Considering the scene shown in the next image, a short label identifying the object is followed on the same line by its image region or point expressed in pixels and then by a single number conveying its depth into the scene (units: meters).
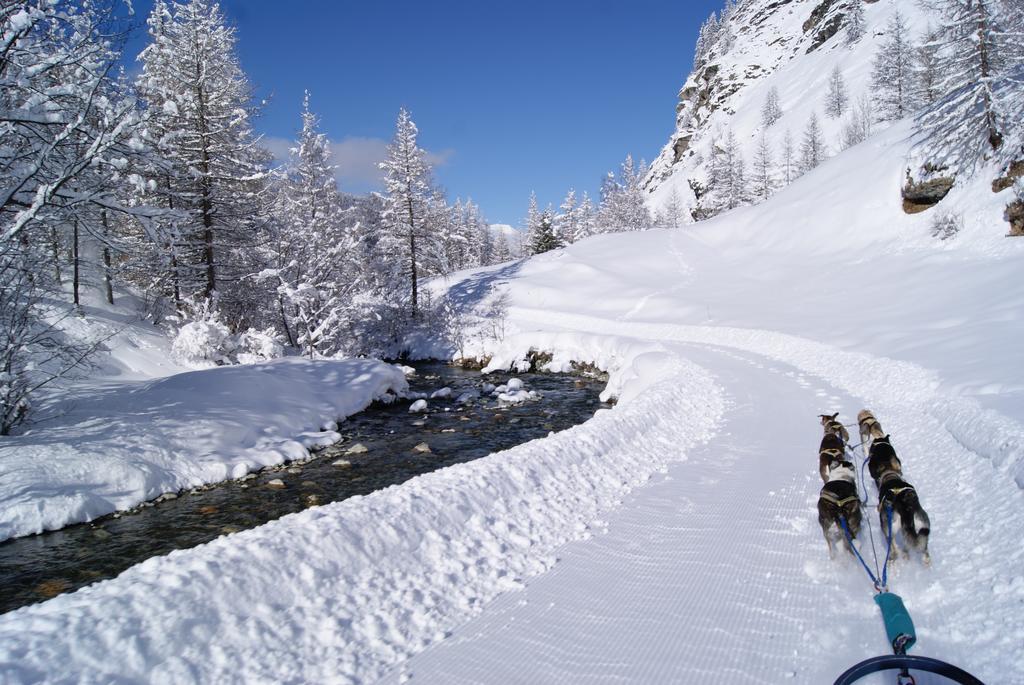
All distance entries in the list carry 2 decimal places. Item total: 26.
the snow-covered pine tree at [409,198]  32.81
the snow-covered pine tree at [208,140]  19.66
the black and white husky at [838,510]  4.30
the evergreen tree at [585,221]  73.75
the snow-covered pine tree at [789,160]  71.81
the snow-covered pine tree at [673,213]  83.25
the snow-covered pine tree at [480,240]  80.81
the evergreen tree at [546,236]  59.25
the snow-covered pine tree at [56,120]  5.81
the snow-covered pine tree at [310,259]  22.25
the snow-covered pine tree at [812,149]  62.59
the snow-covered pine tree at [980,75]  21.67
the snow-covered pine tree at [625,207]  70.12
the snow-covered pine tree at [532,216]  77.81
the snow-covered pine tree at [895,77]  50.16
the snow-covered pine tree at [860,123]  60.03
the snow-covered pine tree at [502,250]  88.94
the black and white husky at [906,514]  3.99
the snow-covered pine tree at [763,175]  64.06
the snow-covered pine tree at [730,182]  63.53
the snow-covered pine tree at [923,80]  37.69
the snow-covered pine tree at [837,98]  75.75
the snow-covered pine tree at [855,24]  88.69
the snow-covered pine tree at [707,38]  135.50
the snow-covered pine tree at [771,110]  89.19
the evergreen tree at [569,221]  74.44
